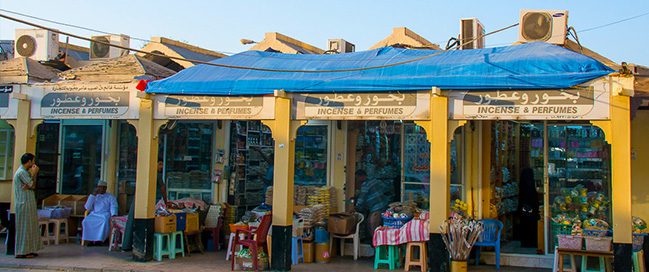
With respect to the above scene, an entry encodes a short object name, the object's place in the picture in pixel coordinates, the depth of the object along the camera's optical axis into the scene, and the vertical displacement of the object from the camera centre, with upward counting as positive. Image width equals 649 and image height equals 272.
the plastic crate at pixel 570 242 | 9.16 -0.94
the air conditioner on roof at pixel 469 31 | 12.67 +2.89
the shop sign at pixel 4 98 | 11.84 +1.23
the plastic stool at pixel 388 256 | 10.41 -1.40
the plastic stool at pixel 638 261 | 9.16 -1.21
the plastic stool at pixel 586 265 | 9.18 -1.27
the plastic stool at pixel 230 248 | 10.79 -1.39
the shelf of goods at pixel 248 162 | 13.41 +0.15
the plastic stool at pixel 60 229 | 12.58 -1.32
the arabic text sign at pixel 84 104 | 11.09 +1.09
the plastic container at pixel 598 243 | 8.95 -0.94
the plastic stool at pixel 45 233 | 12.28 -1.35
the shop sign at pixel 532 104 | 8.55 +1.00
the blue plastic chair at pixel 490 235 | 10.54 -1.01
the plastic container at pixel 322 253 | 10.95 -1.43
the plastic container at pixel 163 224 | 10.93 -0.99
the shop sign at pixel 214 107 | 10.19 +1.01
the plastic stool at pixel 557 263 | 9.29 -1.27
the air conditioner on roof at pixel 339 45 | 14.53 +2.93
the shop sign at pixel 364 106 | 9.42 +1.01
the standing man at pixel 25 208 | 10.80 -0.77
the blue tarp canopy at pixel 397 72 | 8.91 +1.56
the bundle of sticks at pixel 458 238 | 9.15 -0.93
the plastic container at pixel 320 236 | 11.03 -1.14
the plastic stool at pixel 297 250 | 10.77 -1.36
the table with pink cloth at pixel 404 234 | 10.20 -0.99
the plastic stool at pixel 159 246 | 10.87 -1.38
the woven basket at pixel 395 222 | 10.72 -0.83
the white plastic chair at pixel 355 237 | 11.25 -1.18
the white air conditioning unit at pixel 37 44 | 14.73 +2.83
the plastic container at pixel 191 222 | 11.61 -1.01
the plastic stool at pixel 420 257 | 10.09 -1.35
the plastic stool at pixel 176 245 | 11.12 -1.39
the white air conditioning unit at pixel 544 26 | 10.77 +2.59
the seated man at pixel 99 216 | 12.34 -0.99
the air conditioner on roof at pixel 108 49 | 16.05 +2.99
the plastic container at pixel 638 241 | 9.38 -0.93
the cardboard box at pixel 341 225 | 11.15 -0.94
